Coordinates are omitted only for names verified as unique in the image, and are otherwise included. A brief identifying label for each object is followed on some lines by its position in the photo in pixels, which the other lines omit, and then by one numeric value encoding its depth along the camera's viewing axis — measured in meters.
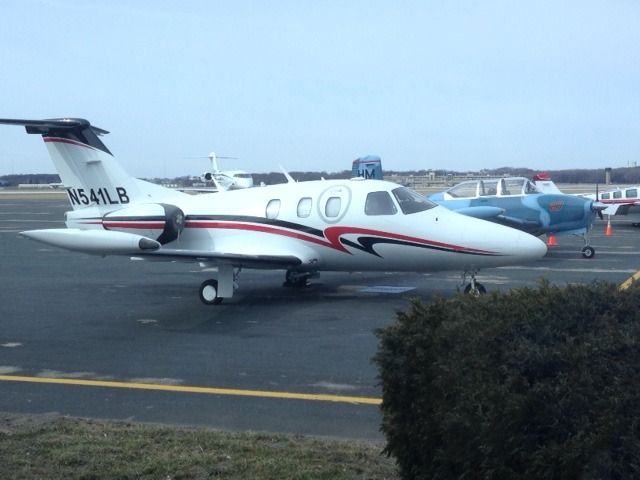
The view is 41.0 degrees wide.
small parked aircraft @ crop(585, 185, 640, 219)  40.44
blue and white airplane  23.48
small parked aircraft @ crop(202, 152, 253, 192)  62.44
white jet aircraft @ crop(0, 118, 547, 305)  14.53
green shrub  4.02
